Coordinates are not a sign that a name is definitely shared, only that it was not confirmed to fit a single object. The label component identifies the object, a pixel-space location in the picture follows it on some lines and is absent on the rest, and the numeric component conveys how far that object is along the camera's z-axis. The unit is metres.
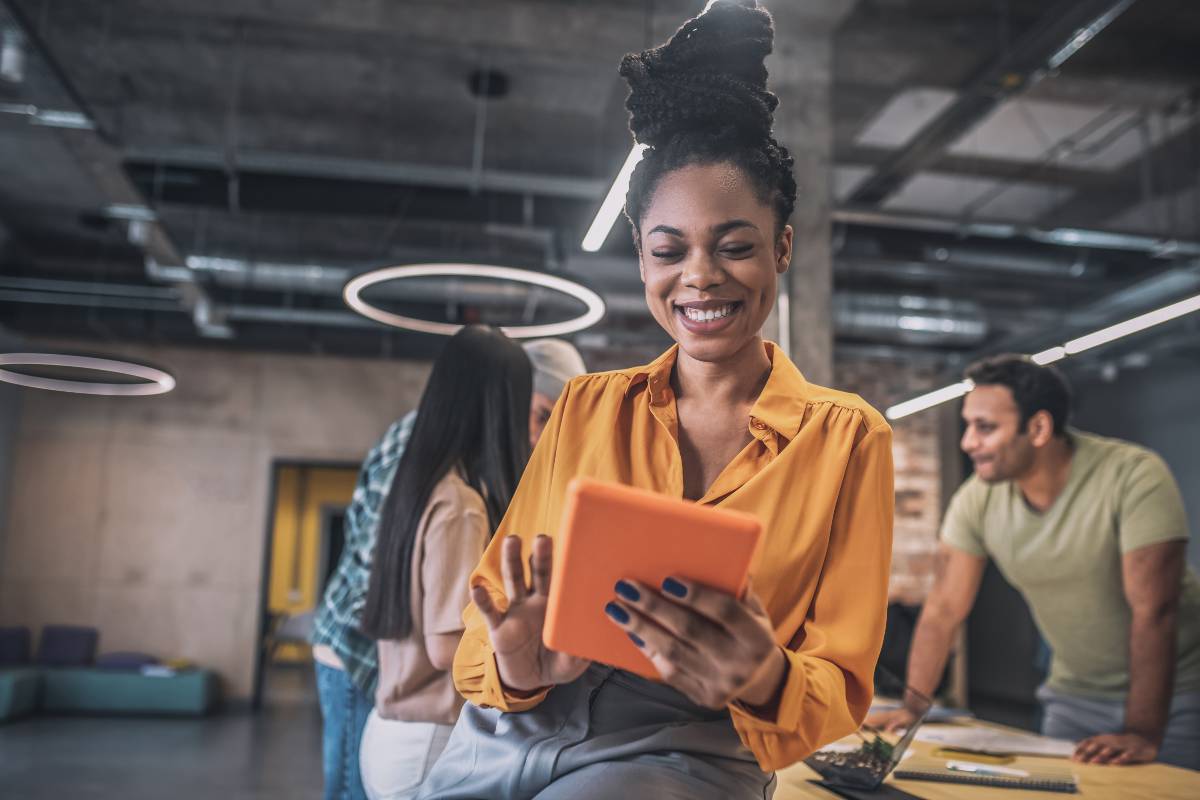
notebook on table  2.03
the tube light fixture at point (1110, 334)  3.91
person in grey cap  3.12
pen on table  2.13
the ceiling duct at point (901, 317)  9.83
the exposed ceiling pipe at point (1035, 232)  6.79
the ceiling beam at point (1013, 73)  4.34
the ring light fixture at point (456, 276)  4.67
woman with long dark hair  2.09
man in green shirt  2.68
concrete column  5.03
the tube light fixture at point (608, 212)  2.91
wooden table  1.98
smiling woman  1.04
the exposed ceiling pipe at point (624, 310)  9.84
